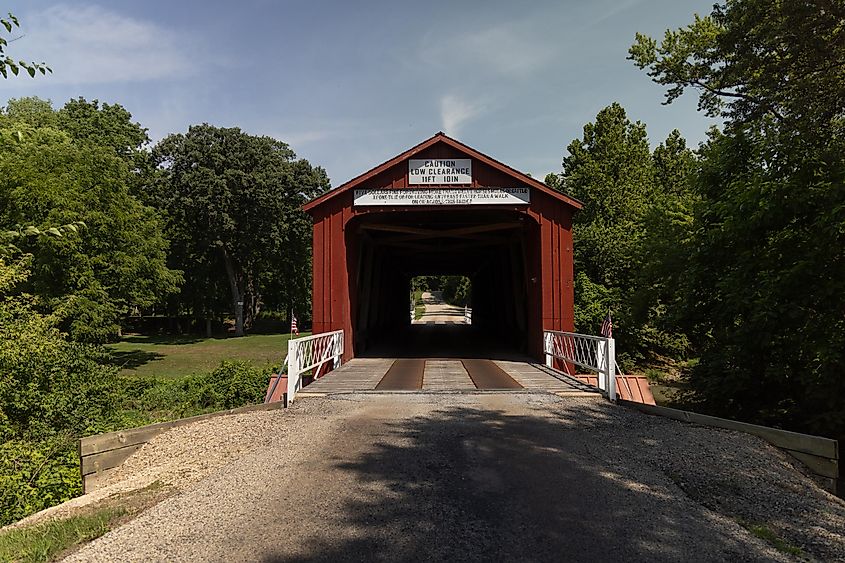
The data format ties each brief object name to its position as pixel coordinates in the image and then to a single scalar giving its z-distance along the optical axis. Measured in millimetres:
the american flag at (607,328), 9680
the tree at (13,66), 3755
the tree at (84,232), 17250
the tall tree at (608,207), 20016
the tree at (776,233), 9477
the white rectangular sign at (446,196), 12852
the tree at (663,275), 14172
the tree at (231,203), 32250
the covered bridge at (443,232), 12922
